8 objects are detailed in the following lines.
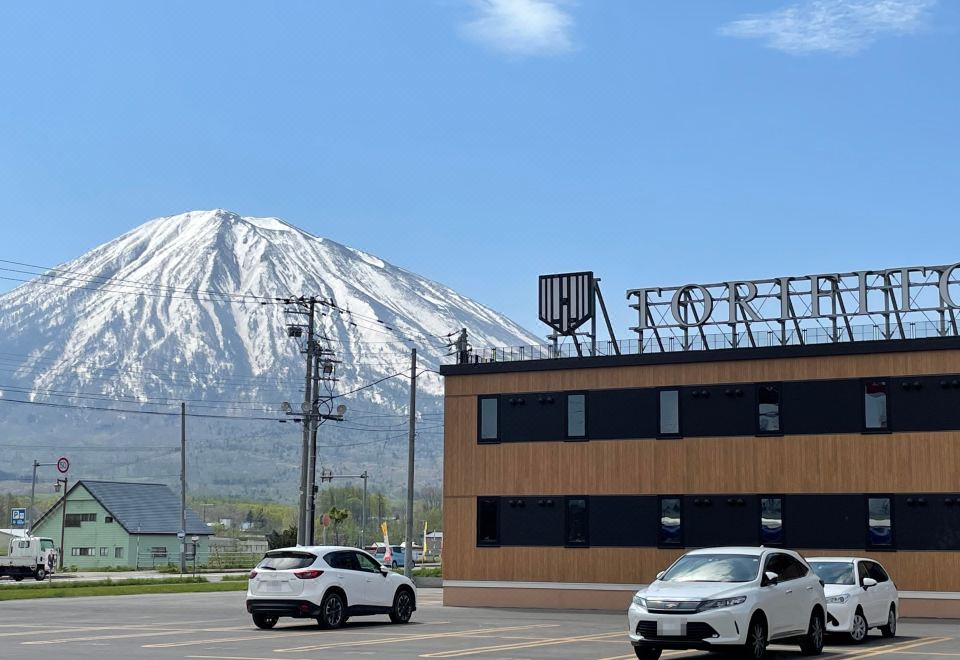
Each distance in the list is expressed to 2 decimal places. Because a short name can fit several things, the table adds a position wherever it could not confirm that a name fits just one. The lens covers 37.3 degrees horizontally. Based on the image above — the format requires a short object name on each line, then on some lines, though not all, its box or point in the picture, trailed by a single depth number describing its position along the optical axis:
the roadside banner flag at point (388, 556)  84.69
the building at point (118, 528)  121.19
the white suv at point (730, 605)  21.28
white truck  74.12
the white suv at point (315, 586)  29.48
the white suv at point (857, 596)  26.56
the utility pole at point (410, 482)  58.47
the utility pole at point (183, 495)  87.46
